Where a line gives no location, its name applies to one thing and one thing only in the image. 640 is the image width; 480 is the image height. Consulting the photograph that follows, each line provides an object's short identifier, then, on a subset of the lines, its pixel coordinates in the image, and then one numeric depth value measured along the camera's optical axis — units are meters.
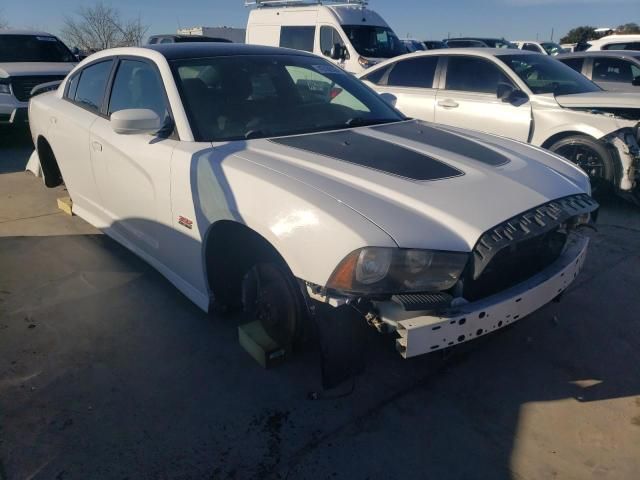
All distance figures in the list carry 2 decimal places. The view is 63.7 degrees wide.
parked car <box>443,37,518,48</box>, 16.05
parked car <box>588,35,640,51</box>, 11.18
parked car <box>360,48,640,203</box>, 5.20
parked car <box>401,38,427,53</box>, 18.68
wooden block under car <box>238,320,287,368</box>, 2.67
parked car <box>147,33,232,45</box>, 14.11
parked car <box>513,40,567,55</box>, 16.48
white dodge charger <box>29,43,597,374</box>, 2.05
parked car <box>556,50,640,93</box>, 7.84
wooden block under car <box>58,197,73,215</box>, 4.83
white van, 11.09
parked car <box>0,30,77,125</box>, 7.77
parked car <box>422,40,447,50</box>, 20.20
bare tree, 23.22
